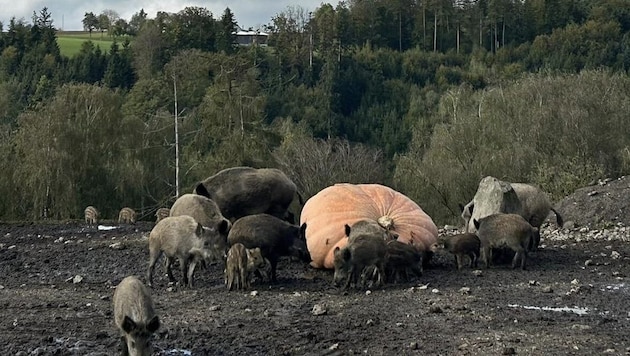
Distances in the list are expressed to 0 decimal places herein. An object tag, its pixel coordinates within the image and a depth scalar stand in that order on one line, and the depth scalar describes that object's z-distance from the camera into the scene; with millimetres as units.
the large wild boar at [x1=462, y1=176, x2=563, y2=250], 17000
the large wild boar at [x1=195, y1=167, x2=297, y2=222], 17156
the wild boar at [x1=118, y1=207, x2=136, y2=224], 24422
